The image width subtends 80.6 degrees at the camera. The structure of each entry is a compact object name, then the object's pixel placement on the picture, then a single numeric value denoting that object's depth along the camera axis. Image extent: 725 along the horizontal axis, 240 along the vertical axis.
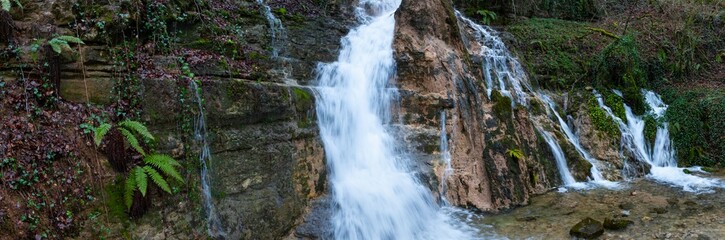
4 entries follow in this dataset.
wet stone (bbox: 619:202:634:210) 7.97
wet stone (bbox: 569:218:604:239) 6.57
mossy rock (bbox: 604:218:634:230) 6.91
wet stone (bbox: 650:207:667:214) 7.64
